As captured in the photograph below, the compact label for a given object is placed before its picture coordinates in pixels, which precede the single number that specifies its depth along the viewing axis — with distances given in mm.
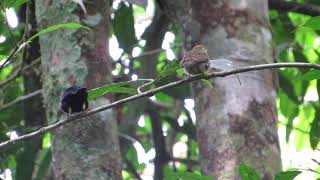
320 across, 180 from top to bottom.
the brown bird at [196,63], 9692
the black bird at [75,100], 9767
